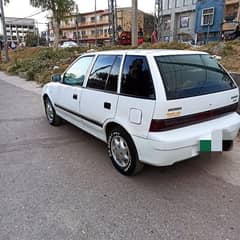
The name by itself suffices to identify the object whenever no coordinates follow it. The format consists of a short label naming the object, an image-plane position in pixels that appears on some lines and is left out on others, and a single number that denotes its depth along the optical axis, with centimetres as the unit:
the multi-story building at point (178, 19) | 3884
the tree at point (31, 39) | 6369
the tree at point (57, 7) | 2056
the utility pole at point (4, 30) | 1770
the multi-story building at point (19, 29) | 7112
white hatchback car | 252
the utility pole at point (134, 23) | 1238
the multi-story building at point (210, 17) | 3259
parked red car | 2122
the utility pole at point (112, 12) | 2058
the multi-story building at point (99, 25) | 5344
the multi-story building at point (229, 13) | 3075
